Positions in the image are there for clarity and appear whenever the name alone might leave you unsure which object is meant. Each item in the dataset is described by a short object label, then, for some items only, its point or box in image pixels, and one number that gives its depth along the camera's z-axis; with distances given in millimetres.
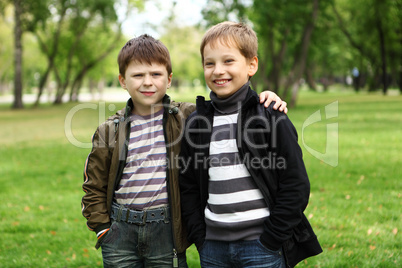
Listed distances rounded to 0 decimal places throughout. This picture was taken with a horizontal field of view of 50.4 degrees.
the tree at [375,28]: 32344
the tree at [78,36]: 31595
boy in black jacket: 2320
